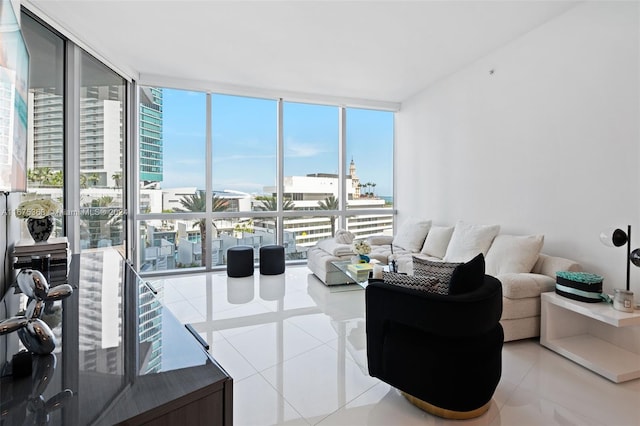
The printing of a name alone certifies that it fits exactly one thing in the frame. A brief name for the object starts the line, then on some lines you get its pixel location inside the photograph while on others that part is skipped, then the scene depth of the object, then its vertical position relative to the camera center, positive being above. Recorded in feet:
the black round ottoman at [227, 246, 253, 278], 16.02 -2.59
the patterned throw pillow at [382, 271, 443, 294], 6.24 -1.42
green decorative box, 8.34 -2.01
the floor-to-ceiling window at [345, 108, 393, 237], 20.20 +2.56
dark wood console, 2.31 -1.40
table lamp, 8.20 -0.72
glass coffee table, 11.14 -2.33
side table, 7.54 -3.52
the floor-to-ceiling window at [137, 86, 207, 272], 16.24 +1.63
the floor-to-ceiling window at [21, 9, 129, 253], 9.81 +2.64
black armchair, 5.73 -2.52
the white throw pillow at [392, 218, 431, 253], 16.02 -1.26
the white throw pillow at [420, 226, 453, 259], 14.51 -1.45
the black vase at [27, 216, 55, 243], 7.20 -0.42
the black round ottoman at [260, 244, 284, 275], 16.48 -2.60
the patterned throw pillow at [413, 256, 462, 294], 6.30 -1.26
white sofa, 9.13 -1.86
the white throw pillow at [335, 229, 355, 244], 16.30 -1.37
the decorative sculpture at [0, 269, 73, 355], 3.02 -1.13
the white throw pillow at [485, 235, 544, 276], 10.30 -1.48
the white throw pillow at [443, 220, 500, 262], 12.35 -1.23
